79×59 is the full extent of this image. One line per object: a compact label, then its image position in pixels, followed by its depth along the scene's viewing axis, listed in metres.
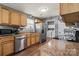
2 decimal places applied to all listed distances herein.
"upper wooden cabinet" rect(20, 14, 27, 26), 1.73
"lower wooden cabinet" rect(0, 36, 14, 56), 1.34
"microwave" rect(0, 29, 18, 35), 1.60
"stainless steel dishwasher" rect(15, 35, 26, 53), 1.64
